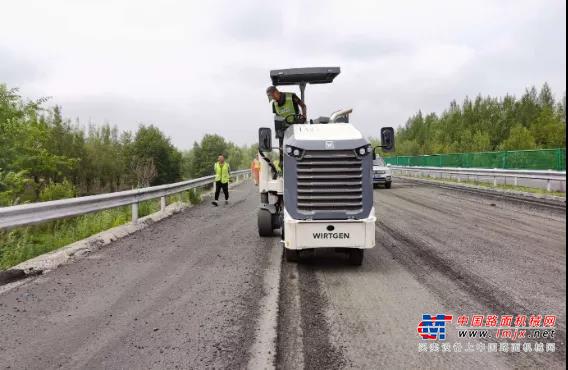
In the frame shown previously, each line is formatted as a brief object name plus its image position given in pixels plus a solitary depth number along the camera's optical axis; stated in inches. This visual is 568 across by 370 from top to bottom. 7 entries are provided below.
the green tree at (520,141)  2181.3
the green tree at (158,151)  2920.8
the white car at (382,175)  785.6
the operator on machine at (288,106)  288.4
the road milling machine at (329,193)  216.2
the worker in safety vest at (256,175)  373.1
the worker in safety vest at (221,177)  571.2
